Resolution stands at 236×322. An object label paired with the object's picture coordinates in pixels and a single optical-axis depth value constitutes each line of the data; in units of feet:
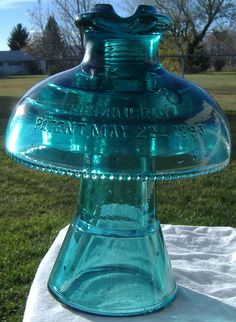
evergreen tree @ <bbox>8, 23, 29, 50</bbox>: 111.45
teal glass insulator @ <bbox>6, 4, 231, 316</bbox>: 2.24
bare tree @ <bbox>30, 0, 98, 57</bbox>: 24.34
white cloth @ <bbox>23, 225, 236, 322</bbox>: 2.53
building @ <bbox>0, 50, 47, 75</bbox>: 82.51
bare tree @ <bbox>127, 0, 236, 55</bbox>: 36.40
